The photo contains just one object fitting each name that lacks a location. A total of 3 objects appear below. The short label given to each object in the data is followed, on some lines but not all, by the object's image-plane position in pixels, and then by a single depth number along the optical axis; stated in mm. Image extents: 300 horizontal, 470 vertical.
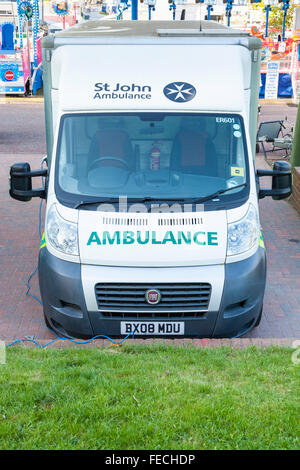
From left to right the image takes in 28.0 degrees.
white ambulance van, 5625
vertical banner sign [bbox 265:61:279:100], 28422
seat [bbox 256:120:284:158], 16547
